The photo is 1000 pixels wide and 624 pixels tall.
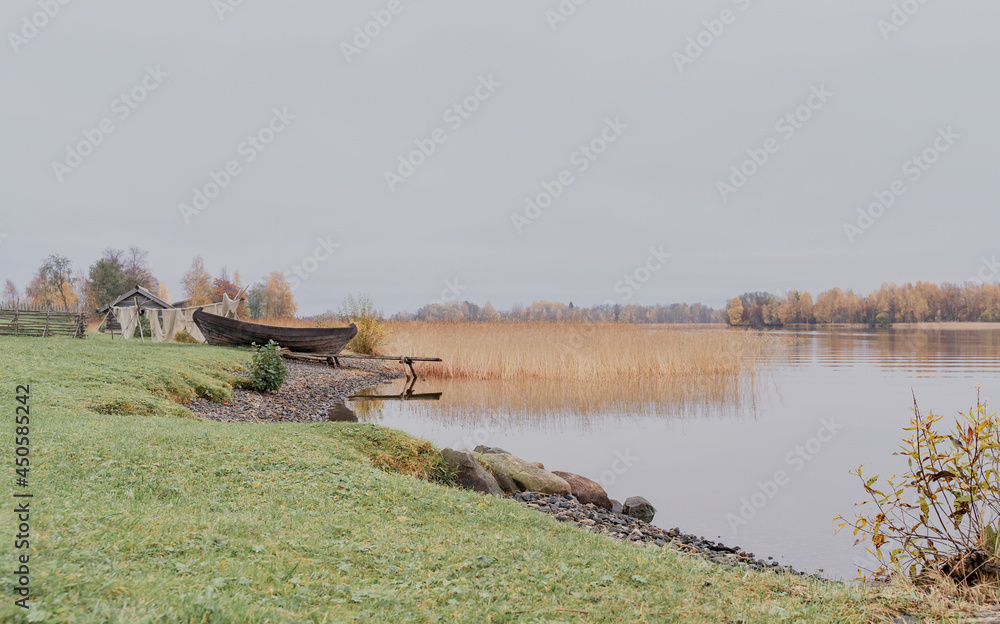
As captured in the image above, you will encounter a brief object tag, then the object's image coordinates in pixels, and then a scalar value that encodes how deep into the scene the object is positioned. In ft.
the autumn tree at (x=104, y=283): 170.76
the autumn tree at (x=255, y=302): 200.89
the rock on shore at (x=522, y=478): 26.48
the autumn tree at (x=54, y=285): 187.32
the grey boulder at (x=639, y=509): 26.66
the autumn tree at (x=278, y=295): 217.77
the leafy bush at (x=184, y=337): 89.02
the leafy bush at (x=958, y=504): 13.78
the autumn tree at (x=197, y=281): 218.59
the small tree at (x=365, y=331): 92.53
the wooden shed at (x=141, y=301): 106.32
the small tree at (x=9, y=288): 280.45
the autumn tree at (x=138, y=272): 194.18
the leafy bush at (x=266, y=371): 49.78
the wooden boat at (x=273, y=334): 76.54
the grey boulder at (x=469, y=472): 24.58
